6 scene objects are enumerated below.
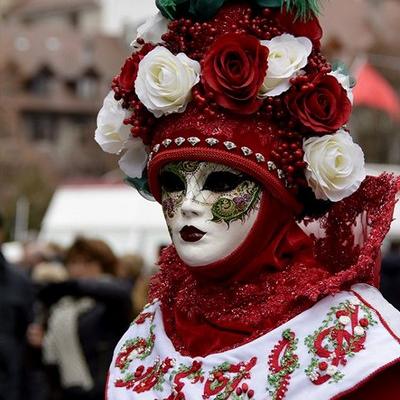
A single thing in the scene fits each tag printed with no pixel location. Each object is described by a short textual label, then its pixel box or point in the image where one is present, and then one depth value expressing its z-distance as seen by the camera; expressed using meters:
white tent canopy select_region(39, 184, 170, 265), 15.73
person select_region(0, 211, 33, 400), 6.27
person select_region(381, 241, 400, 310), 7.35
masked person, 3.21
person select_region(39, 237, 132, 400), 6.96
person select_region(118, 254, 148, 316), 7.38
